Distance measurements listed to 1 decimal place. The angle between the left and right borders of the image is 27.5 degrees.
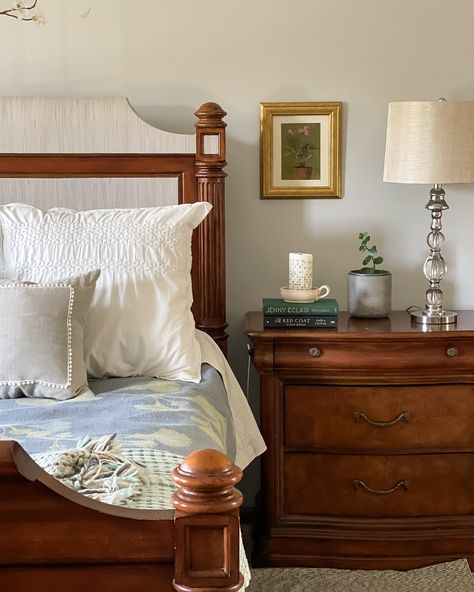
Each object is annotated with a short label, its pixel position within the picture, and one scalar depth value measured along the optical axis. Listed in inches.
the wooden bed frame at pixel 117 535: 53.0
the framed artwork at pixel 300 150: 127.0
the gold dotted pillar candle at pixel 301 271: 121.1
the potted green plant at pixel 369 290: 122.1
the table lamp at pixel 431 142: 114.3
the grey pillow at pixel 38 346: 94.8
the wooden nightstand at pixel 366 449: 116.0
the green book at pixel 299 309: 116.9
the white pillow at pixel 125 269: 104.6
